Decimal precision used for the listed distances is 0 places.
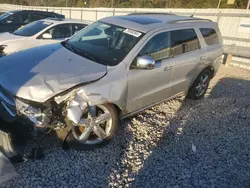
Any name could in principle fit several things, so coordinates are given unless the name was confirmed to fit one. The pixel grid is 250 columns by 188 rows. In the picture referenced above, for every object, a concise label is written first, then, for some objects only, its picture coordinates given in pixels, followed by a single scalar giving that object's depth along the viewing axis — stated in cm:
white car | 672
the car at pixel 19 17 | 1004
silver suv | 282
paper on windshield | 372
